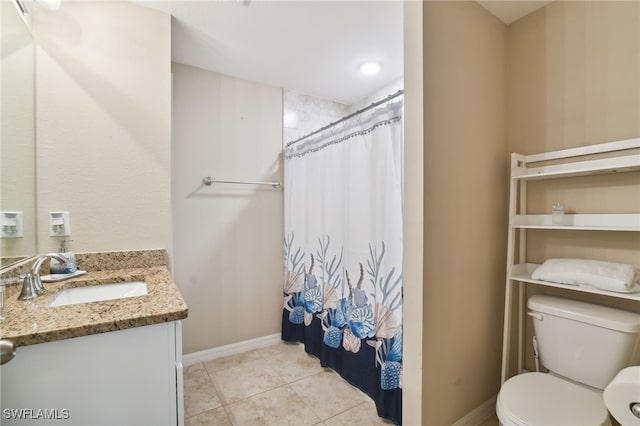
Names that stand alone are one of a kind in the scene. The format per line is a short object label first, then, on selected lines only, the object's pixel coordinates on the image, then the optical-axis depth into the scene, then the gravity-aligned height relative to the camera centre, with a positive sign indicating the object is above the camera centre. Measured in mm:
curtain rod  1479 +592
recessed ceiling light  2154 +1112
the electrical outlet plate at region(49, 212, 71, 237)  1359 -71
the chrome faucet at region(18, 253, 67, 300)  1067 -289
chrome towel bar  2220 +231
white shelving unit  1225 -23
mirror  1100 +315
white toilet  1092 -696
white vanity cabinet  788 -519
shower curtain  1564 -274
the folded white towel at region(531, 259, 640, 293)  1154 -283
